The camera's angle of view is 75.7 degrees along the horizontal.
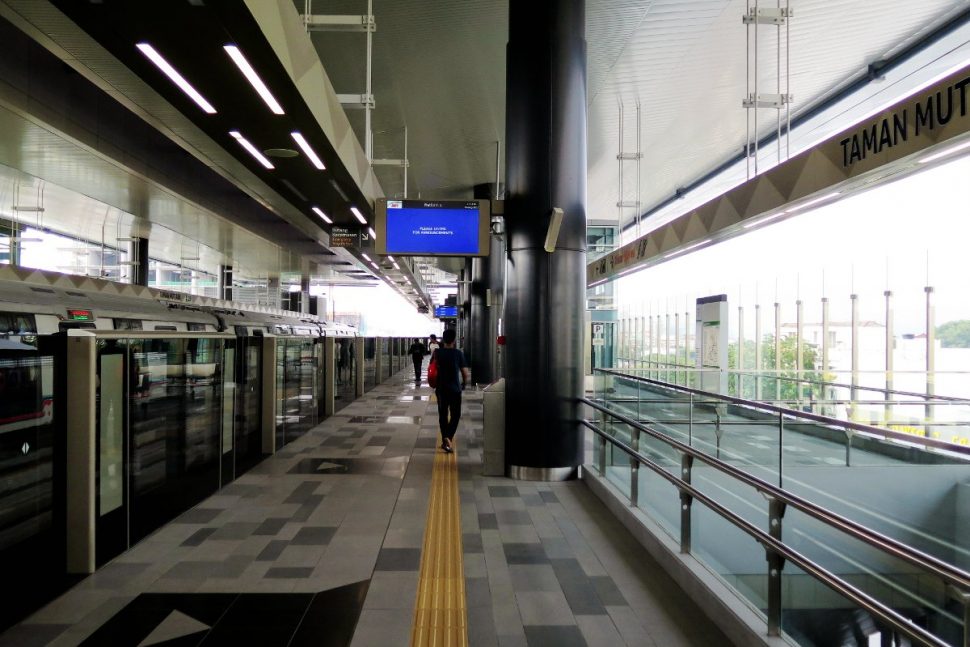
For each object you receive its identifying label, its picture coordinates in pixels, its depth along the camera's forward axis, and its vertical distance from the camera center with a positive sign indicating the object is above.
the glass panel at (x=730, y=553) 3.34 -1.34
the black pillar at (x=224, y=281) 25.75 +2.04
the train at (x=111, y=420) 3.66 -0.70
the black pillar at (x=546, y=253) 6.73 +0.84
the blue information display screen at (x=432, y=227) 7.59 +1.27
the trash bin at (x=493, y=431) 6.96 -1.13
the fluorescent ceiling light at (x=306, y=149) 5.63 +1.74
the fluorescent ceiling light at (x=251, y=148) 5.67 +1.76
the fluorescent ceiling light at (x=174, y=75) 3.97 +1.77
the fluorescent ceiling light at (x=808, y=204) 4.81 +1.05
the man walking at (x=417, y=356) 21.06 -0.87
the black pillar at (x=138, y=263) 17.92 +1.91
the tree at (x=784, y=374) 11.40 -0.79
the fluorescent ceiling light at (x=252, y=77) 3.88 +1.71
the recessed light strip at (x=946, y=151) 3.46 +1.04
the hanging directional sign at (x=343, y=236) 10.95 +1.66
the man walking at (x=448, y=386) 8.27 -0.75
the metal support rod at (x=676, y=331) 18.61 -0.01
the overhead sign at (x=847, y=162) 3.42 +1.20
